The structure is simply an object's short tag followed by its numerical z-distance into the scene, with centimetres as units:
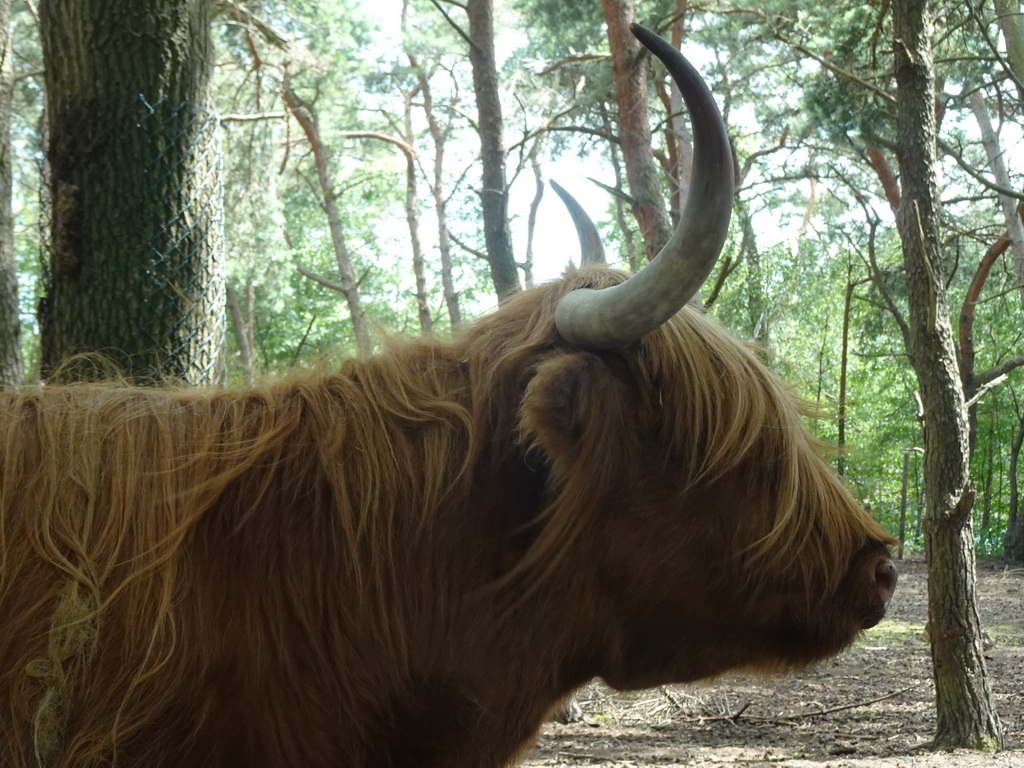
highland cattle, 201
